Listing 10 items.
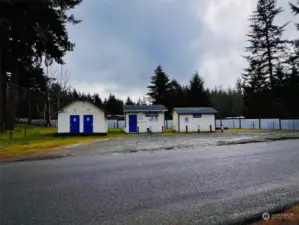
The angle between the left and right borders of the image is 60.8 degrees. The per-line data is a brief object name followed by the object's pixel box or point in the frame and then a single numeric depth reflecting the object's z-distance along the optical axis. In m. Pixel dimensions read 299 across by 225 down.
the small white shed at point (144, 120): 29.42
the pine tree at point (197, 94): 46.41
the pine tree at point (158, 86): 54.66
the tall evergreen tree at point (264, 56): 39.20
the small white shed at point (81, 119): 25.27
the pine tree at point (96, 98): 68.87
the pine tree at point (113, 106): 62.84
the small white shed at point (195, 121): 30.92
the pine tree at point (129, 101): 71.75
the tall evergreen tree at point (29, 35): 23.02
